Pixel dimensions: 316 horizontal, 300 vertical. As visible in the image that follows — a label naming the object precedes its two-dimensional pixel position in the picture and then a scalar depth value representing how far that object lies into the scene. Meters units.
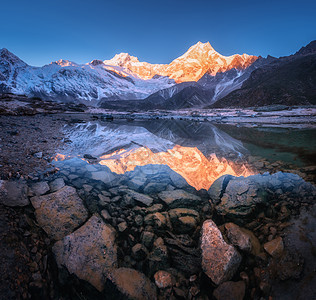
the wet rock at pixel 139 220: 3.30
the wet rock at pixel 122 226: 3.15
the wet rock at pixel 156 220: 3.22
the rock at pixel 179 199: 3.78
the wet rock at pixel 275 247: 2.44
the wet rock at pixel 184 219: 3.20
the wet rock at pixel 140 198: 3.81
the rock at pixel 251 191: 3.51
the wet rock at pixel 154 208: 3.58
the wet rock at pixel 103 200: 3.72
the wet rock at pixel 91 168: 5.53
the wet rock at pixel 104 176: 4.89
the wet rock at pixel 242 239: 2.61
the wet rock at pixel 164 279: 2.36
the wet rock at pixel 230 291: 2.11
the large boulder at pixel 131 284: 2.14
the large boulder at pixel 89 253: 2.38
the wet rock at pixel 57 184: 3.91
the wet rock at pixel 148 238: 2.91
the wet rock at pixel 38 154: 6.00
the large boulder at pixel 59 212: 2.90
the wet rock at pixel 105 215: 3.35
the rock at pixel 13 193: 3.01
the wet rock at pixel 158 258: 2.58
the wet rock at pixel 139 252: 2.73
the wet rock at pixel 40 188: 3.60
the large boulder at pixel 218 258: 2.34
